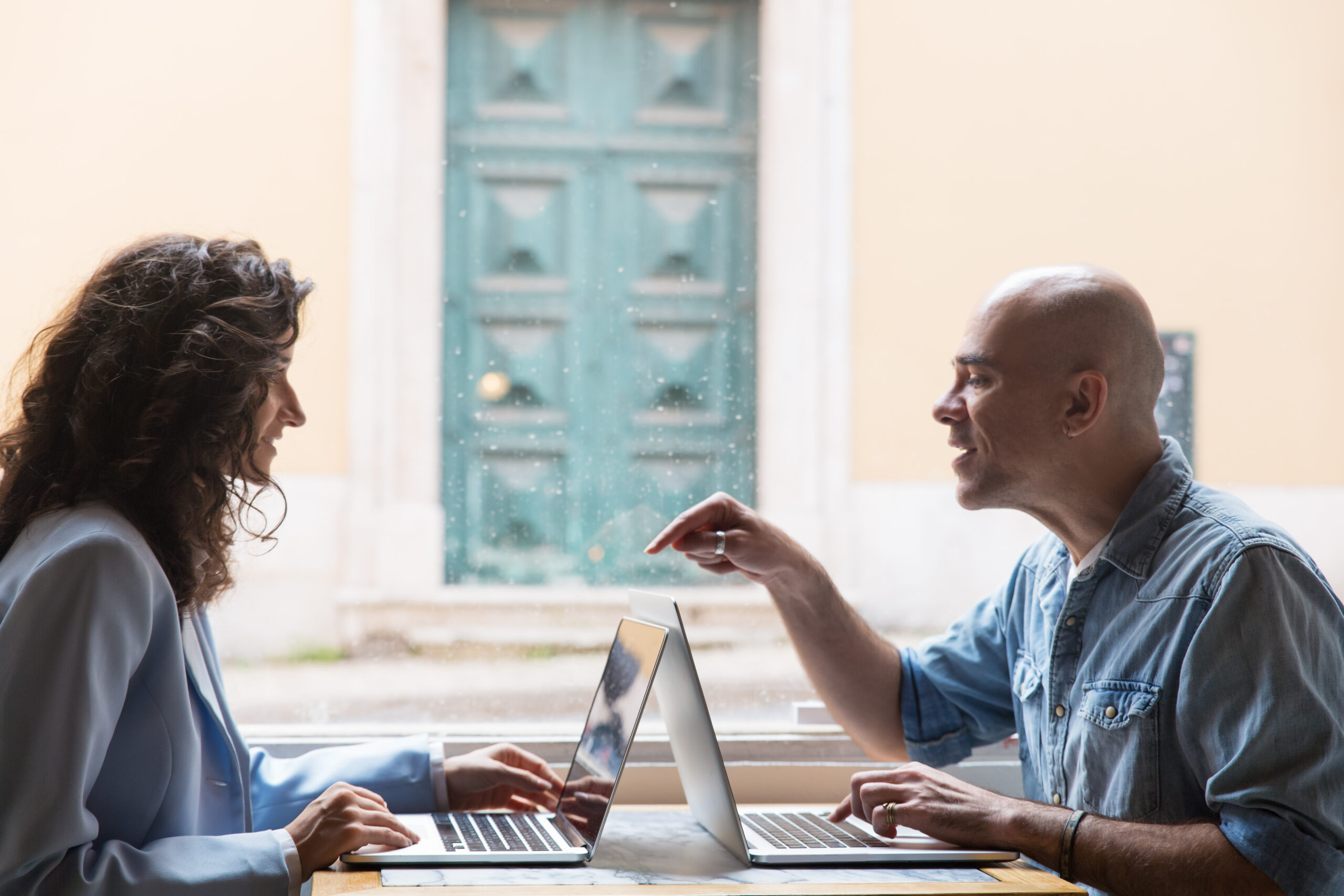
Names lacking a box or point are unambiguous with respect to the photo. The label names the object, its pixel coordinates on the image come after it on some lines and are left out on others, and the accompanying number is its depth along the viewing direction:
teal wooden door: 3.44
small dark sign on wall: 3.46
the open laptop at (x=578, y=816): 2.73
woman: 2.60
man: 2.67
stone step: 3.41
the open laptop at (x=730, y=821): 2.74
